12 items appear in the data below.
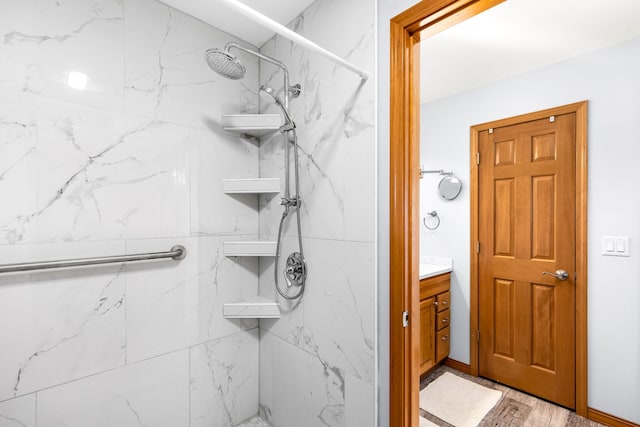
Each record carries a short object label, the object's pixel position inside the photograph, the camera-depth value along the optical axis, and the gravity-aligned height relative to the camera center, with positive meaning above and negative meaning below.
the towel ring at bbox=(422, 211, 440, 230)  2.73 -0.09
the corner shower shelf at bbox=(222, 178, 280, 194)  1.48 +0.13
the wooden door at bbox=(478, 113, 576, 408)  2.06 -0.35
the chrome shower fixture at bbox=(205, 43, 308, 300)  1.37 +0.04
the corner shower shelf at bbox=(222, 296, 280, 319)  1.51 -0.52
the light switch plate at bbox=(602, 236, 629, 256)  1.82 -0.24
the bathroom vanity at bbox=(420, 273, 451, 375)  2.27 -0.91
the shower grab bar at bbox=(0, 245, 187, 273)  0.97 -0.19
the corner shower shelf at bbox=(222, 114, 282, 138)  1.48 +0.45
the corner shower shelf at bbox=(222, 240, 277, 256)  1.48 -0.19
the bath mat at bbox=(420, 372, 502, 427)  1.95 -1.40
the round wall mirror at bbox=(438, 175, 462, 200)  2.57 +0.19
